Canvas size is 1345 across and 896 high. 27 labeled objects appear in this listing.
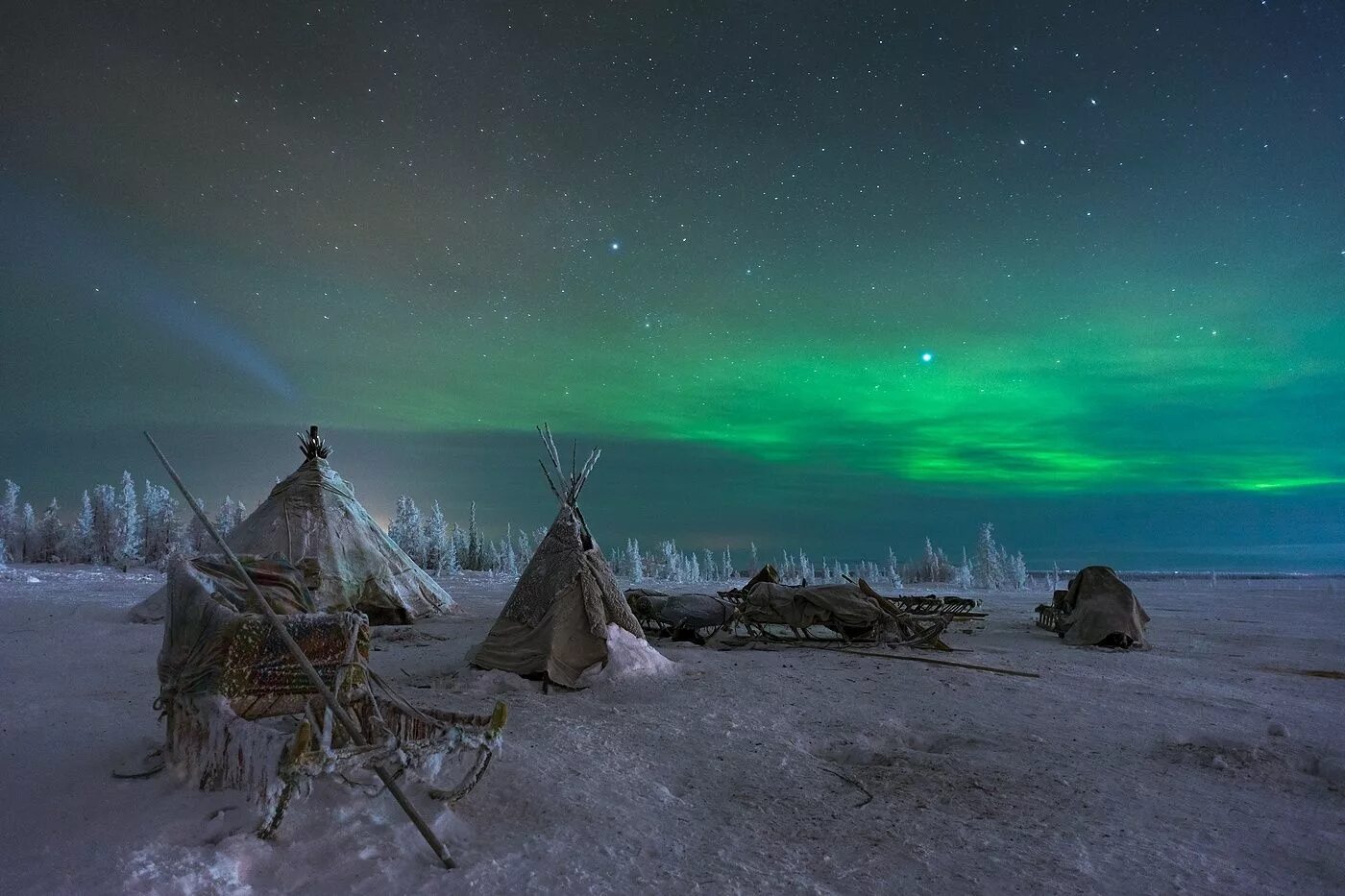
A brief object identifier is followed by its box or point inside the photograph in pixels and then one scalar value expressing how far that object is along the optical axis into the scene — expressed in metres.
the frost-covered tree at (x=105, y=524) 53.16
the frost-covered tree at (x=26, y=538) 55.28
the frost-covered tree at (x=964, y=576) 49.06
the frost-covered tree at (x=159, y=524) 52.75
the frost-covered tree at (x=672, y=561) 61.88
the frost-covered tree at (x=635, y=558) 51.92
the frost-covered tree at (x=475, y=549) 64.75
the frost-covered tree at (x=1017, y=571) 49.46
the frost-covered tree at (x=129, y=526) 51.94
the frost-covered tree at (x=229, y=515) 59.19
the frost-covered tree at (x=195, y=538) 52.59
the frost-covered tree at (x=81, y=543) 53.97
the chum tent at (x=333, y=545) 15.83
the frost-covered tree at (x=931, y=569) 57.56
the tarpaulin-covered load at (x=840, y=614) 13.51
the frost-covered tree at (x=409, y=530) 56.53
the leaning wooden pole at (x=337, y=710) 3.89
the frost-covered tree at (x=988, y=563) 45.94
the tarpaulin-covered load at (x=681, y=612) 13.95
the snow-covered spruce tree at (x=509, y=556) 63.44
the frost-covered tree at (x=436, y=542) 56.41
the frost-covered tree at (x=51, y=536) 54.81
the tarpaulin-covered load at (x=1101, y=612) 13.85
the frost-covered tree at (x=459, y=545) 64.19
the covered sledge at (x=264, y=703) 4.34
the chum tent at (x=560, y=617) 9.62
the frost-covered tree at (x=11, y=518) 54.72
